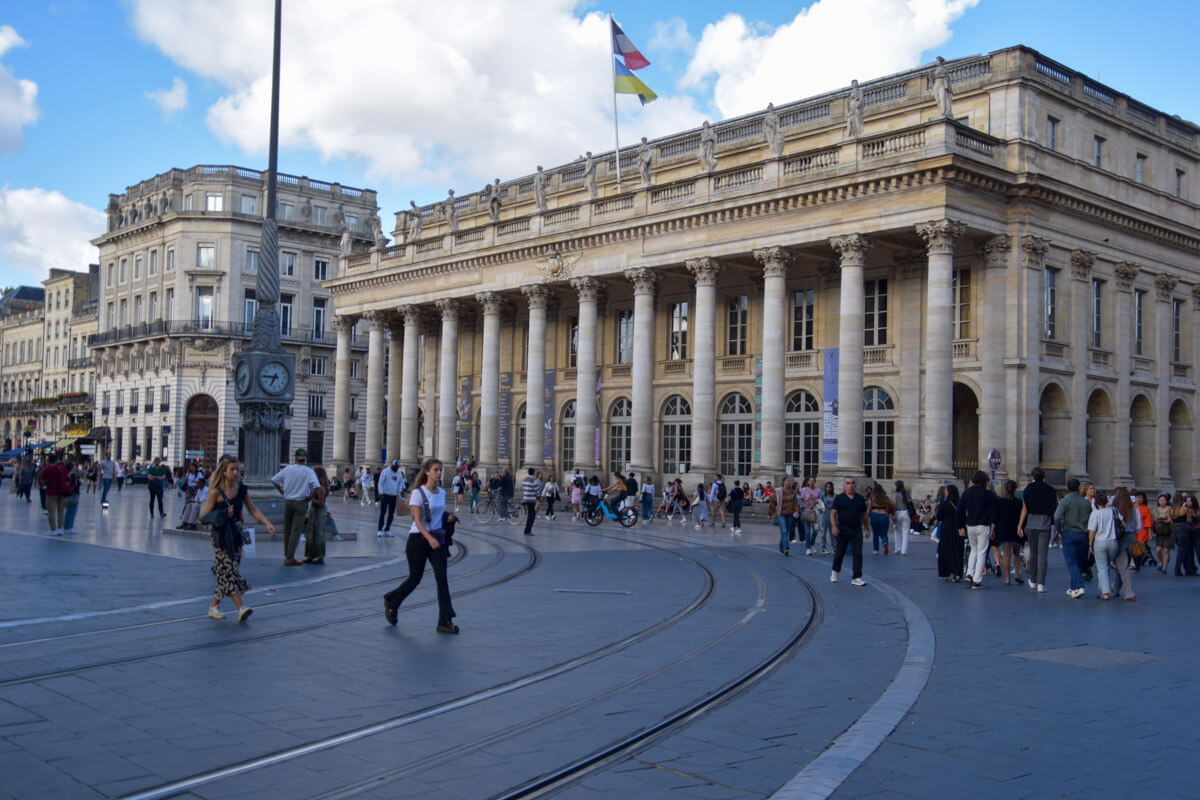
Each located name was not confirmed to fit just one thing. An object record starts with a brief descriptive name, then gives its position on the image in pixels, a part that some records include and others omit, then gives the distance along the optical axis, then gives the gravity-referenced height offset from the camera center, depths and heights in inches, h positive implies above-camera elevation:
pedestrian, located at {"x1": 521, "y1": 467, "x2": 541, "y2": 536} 1099.9 -52.3
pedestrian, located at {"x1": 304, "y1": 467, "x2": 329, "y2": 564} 684.1 -57.1
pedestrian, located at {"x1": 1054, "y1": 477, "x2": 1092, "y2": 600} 606.2 -41.6
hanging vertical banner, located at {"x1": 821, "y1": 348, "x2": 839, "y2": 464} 1392.7 +46.9
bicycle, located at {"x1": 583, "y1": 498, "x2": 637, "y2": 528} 1318.9 -84.1
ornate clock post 834.8 +52.6
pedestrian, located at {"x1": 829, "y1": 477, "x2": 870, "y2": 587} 625.9 -41.9
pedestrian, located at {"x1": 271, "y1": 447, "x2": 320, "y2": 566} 673.0 -35.1
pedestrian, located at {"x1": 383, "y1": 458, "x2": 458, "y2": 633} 425.1 -39.0
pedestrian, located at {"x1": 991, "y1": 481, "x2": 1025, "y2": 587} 658.2 -39.3
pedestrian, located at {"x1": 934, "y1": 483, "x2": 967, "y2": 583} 679.7 -56.5
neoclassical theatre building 1348.4 +237.3
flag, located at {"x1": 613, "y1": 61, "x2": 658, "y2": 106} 1716.3 +582.3
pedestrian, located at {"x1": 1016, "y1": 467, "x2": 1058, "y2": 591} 632.4 -38.2
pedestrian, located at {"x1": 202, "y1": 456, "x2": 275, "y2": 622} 436.5 -42.3
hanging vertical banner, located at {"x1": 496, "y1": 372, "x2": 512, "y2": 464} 1947.6 +56.3
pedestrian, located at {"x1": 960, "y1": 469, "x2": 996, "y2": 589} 642.8 -40.3
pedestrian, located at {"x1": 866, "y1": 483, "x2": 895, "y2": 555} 868.0 -46.8
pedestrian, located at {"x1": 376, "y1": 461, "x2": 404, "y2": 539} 963.3 -43.9
